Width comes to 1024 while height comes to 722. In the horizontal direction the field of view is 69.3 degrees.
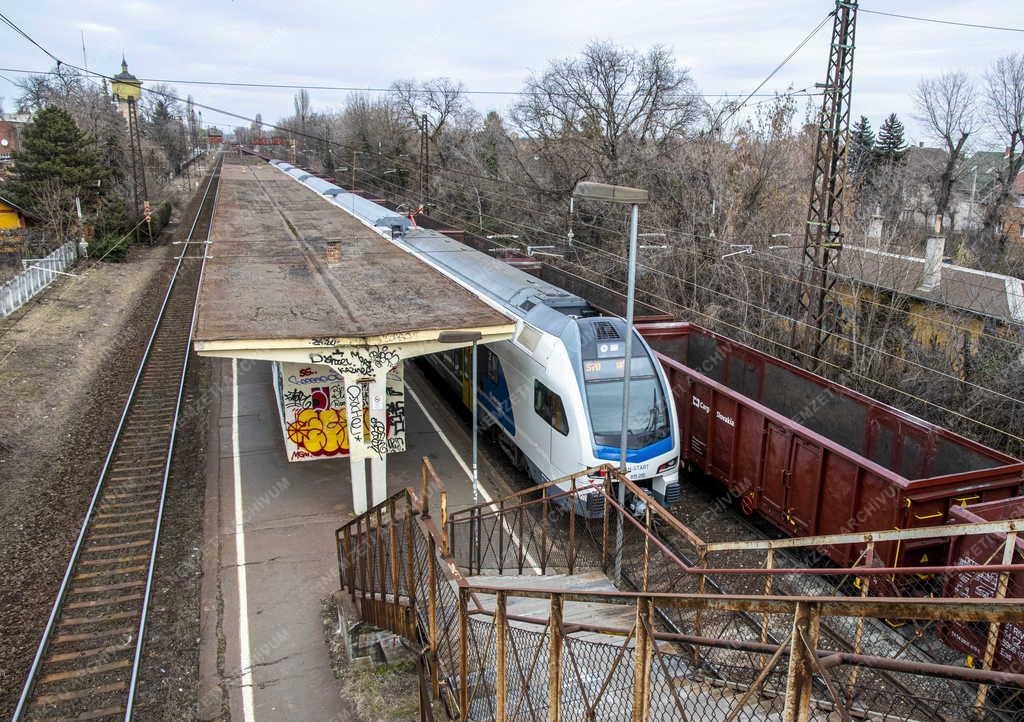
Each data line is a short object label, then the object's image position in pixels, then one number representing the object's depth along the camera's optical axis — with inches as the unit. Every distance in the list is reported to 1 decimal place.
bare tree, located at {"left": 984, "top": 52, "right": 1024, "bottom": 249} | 1305.4
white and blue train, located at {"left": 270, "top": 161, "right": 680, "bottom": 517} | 473.4
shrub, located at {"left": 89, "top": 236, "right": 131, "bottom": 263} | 1392.7
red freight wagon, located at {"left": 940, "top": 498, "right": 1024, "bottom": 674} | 303.1
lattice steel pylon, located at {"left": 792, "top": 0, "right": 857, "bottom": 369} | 605.0
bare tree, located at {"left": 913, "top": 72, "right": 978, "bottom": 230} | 1499.8
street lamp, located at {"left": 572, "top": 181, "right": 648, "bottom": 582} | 378.0
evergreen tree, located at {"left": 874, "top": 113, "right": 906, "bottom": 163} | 2095.7
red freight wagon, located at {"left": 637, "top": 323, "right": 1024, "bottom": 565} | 377.7
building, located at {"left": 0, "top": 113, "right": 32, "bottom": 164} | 2696.9
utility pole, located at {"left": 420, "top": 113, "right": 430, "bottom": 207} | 1480.8
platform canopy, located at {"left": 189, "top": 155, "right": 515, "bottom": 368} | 469.4
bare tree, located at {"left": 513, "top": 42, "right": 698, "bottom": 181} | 1441.9
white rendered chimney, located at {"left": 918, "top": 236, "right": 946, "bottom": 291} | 831.7
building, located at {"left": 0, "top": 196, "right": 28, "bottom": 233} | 1492.4
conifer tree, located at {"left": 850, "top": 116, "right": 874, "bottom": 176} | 1596.9
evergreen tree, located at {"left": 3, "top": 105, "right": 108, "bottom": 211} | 1405.0
